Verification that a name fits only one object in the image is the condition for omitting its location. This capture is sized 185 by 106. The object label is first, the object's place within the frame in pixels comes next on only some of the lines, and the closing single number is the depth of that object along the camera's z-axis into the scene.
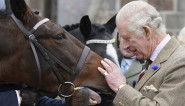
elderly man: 5.64
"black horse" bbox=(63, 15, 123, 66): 8.73
